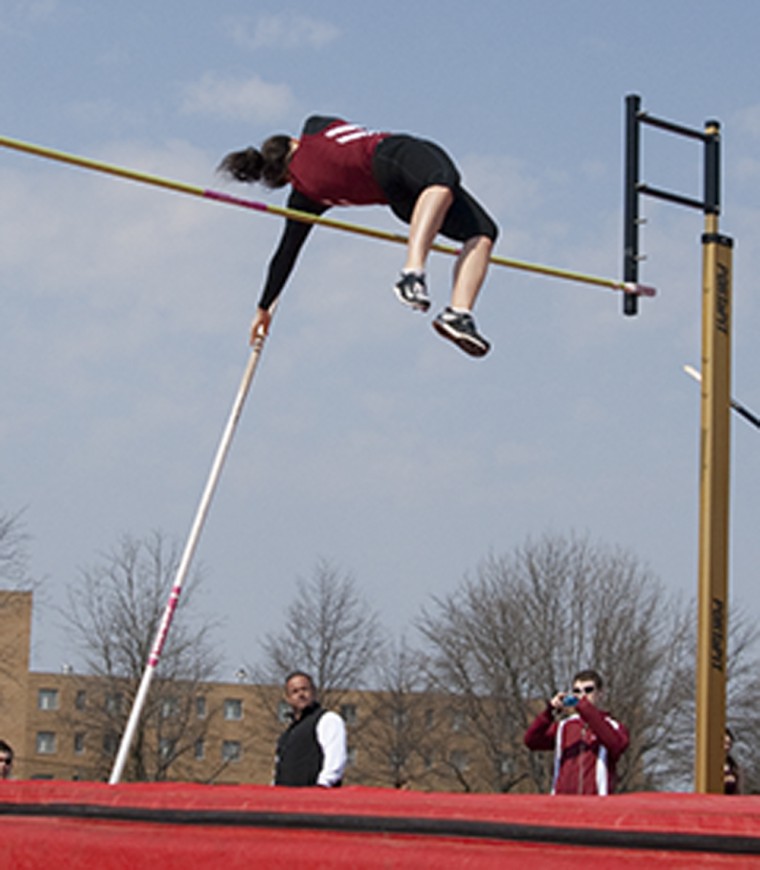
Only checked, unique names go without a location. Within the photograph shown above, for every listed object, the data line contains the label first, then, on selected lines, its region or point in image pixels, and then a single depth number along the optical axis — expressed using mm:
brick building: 30625
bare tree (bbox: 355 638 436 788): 33812
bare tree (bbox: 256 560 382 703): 31391
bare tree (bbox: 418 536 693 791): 30328
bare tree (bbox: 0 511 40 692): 39431
